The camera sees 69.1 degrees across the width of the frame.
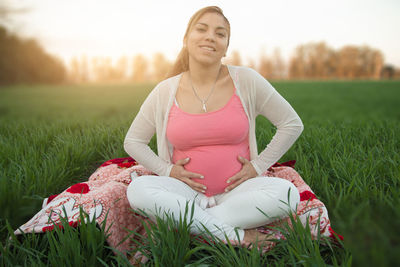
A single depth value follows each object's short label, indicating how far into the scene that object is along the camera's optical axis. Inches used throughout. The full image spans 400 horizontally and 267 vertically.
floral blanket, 65.7
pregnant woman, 78.7
